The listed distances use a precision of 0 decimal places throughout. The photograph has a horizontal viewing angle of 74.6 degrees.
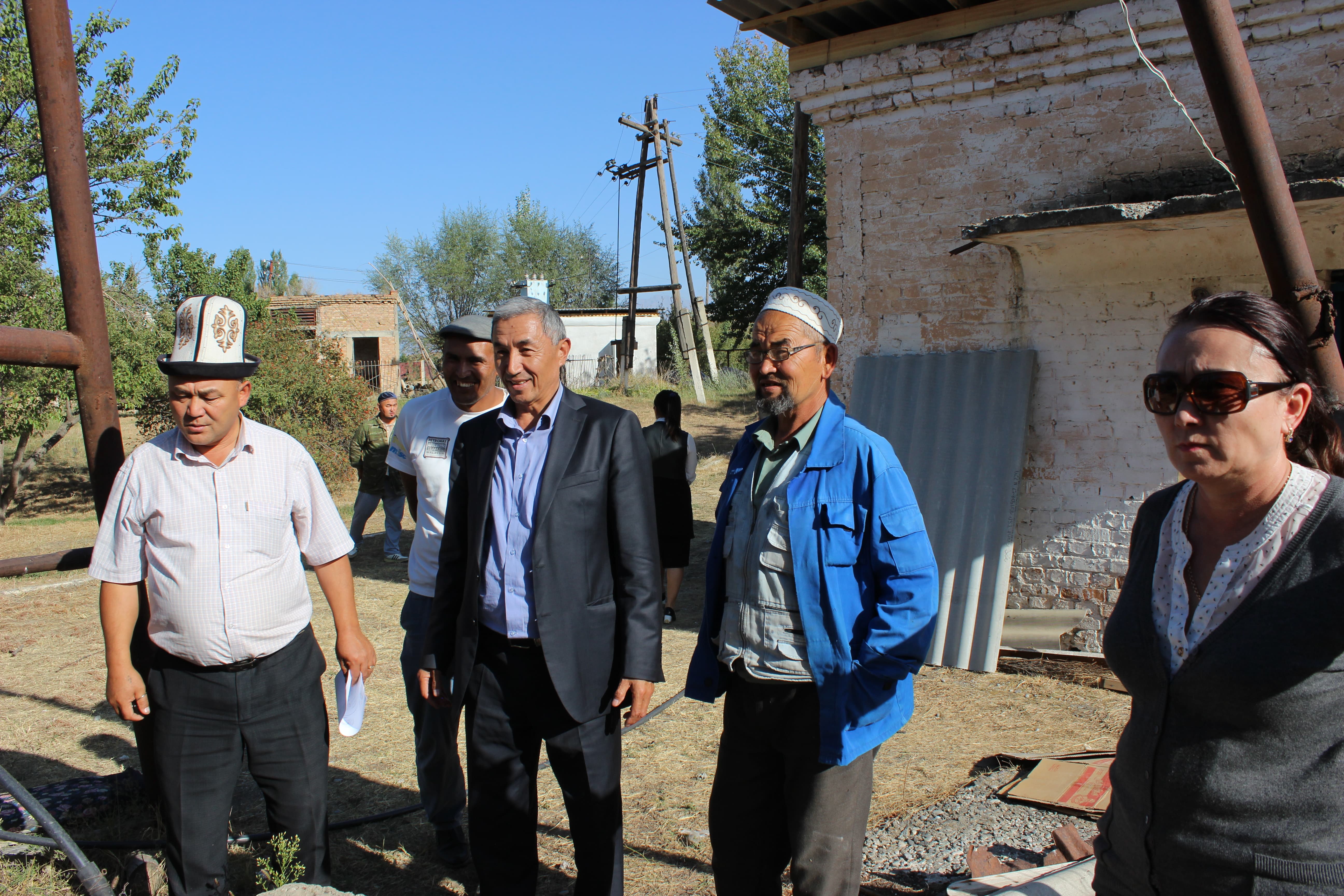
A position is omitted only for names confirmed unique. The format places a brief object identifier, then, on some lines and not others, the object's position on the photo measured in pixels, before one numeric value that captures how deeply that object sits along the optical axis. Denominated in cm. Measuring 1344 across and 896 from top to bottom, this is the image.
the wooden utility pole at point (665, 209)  2111
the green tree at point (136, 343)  1469
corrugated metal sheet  554
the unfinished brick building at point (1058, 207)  484
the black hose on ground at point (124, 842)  283
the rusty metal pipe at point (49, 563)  299
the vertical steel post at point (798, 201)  804
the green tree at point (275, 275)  4941
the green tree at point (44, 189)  1256
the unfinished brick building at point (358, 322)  3153
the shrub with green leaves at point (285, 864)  275
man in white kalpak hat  267
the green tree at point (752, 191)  2367
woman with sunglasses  143
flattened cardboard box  368
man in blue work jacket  224
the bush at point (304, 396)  1587
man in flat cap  341
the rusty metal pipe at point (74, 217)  303
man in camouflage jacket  942
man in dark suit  269
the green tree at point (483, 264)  4447
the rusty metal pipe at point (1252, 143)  206
